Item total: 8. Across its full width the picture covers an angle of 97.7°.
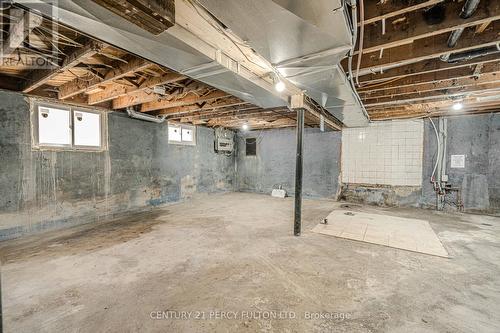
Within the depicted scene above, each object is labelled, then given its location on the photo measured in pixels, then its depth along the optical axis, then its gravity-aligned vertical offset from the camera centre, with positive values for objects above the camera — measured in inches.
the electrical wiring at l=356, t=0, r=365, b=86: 58.9 +40.8
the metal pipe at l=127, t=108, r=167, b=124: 179.4 +37.3
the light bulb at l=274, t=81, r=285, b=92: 99.8 +34.8
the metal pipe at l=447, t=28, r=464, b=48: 72.9 +43.4
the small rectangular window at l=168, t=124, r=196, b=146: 229.5 +28.3
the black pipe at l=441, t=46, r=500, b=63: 81.0 +42.4
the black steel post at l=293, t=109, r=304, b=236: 133.6 -9.5
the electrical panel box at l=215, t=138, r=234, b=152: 285.0 +20.9
